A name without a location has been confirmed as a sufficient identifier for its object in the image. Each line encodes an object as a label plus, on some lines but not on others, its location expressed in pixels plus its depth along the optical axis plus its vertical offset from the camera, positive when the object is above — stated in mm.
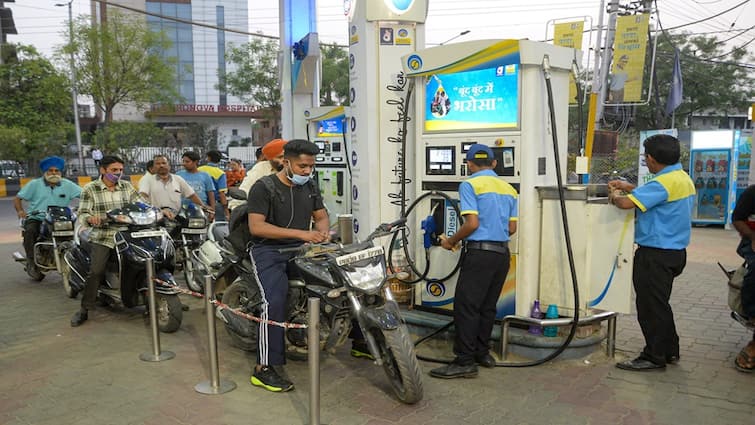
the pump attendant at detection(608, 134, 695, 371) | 4270 -653
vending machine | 12508 -532
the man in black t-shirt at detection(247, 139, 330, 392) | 4152 -630
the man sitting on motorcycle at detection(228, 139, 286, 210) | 5668 -161
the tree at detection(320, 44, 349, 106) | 32531 +4140
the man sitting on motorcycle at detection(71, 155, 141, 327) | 5750 -673
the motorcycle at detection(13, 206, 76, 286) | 7109 -1186
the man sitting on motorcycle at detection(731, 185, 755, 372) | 4473 -870
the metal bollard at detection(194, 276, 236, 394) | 4086 -1543
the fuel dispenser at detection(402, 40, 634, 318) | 4637 -167
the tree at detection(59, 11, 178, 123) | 28234 +4409
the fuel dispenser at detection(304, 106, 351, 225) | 9406 -158
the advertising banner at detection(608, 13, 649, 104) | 15195 +2553
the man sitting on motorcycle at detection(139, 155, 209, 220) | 7148 -508
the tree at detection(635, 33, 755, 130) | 31359 +4016
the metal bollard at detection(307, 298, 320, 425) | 3266 -1230
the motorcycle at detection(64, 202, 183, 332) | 5539 -1117
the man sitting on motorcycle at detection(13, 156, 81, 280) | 7338 -593
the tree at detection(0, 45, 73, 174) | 25219 +2006
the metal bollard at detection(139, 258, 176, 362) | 4723 -1566
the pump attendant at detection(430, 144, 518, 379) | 4285 -763
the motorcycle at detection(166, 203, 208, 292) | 7535 -1084
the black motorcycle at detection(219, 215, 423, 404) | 3729 -1081
